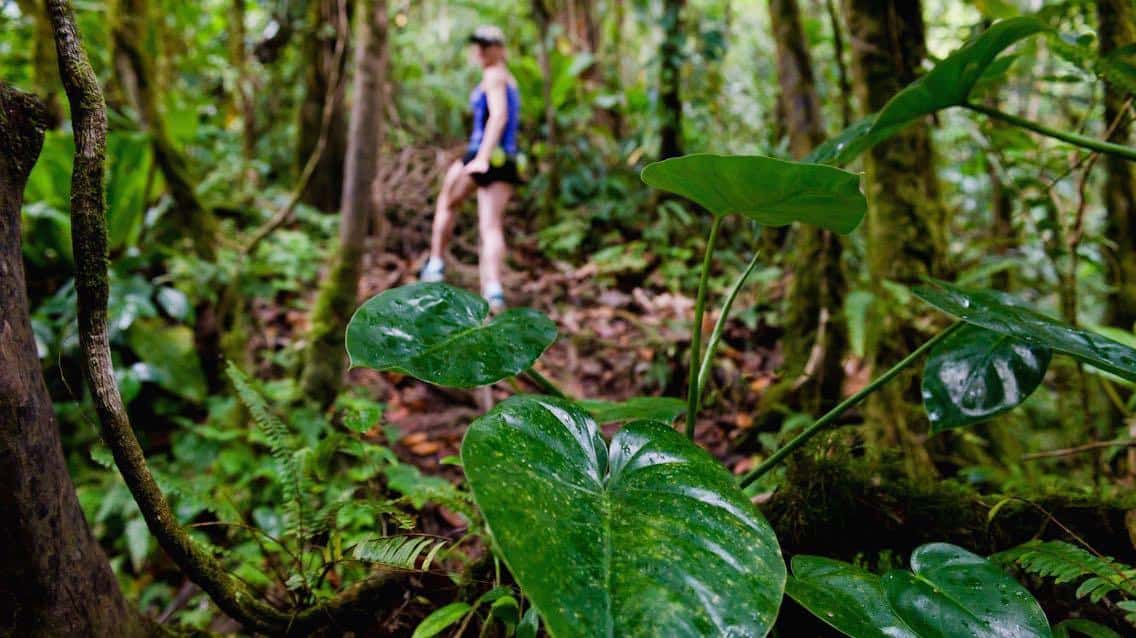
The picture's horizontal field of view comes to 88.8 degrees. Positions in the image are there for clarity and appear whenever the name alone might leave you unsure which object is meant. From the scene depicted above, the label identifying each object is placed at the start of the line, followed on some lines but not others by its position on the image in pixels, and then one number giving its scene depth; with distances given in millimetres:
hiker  3709
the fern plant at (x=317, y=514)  1029
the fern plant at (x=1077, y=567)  928
